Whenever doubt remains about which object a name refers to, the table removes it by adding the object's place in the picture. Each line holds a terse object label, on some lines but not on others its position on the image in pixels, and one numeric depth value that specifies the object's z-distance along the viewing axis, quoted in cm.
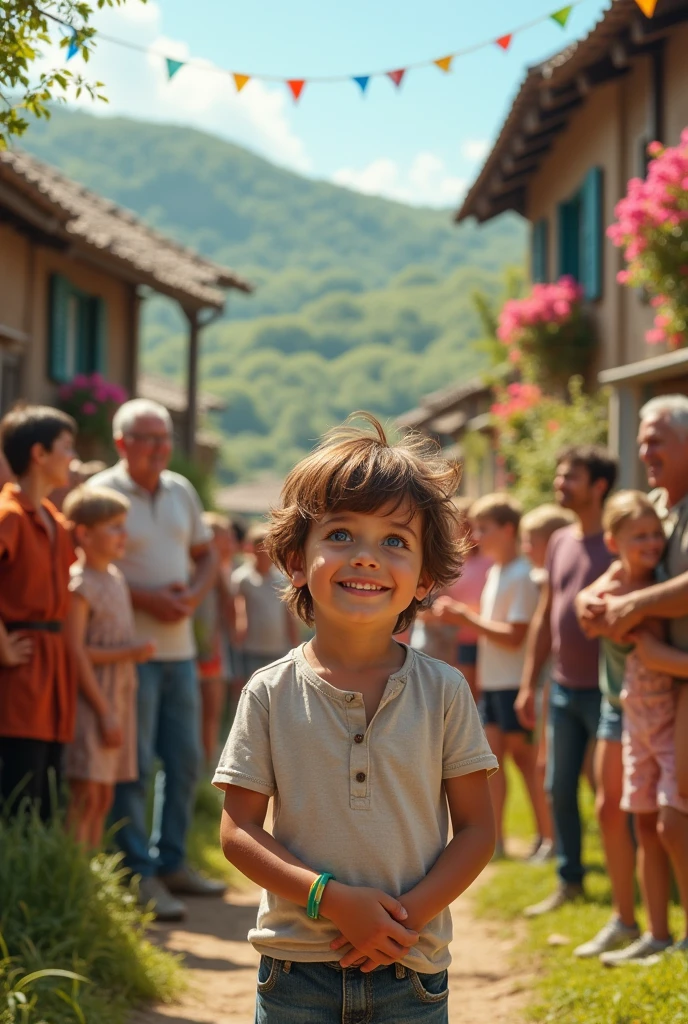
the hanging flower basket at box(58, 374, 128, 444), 1748
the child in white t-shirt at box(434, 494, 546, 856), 820
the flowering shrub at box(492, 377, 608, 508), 1430
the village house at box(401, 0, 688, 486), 1118
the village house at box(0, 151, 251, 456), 1497
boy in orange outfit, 559
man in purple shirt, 665
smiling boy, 294
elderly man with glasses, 700
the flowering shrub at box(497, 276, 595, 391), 1553
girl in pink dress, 618
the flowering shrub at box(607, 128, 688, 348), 1058
